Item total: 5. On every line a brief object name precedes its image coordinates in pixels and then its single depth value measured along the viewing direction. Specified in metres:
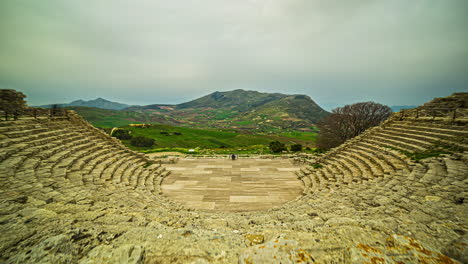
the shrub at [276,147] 20.74
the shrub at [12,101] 12.12
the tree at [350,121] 26.56
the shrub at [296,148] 21.56
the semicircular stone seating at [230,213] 2.56
